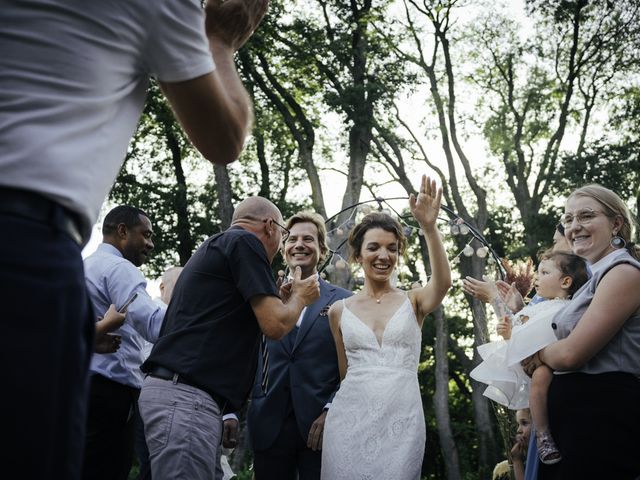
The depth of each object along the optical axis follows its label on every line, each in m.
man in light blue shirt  4.32
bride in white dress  4.04
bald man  3.07
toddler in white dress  3.55
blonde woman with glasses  2.87
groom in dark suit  4.47
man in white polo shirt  1.03
